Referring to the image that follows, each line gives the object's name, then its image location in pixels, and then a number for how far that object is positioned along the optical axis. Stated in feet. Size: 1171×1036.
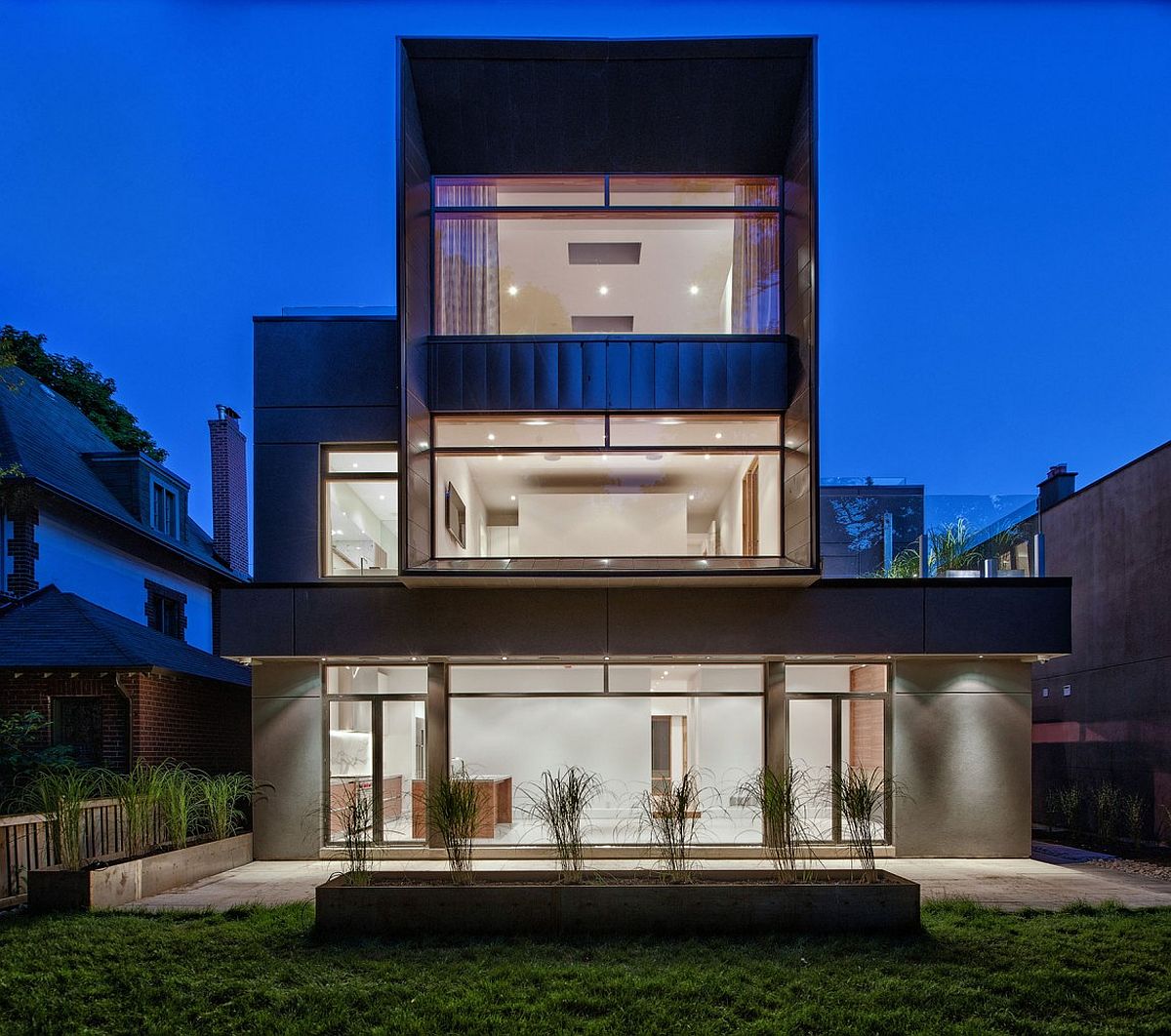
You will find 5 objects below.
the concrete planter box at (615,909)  22.17
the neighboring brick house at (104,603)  40.42
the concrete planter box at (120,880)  25.09
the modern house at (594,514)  35.68
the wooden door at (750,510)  36.25
